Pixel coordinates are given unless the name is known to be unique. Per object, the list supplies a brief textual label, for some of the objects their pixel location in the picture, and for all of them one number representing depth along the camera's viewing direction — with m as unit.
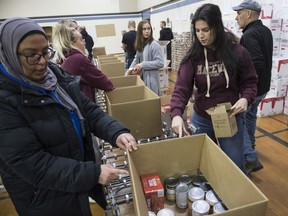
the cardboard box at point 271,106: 3.33
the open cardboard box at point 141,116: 1.58
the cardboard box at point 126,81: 2.51
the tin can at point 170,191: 1.10
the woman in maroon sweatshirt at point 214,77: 1.29
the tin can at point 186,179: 1.14
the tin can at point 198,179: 1.14
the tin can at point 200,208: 0.93
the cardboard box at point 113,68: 3.55
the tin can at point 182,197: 1.04
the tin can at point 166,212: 0.96
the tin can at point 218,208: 0.94
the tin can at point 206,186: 1.10
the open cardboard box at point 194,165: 0.85
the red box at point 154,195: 1.01
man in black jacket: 1.90
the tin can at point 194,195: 1.01
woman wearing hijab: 0.73
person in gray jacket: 2.68
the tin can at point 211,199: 0.99
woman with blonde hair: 1.73
